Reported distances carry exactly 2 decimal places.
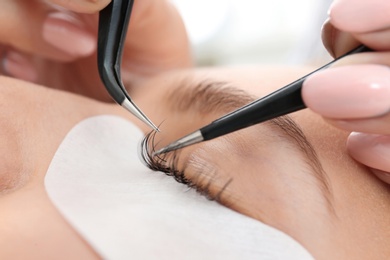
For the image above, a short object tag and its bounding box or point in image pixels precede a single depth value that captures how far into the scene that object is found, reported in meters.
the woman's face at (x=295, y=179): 0.17
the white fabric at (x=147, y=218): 0.16
